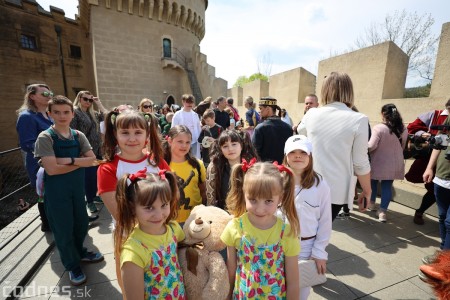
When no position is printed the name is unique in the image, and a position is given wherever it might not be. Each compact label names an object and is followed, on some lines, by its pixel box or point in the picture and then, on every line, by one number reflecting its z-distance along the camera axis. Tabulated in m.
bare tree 16.30
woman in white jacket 1.93
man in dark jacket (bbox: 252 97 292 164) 3.03
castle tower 13.29
